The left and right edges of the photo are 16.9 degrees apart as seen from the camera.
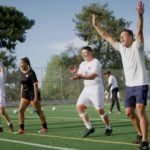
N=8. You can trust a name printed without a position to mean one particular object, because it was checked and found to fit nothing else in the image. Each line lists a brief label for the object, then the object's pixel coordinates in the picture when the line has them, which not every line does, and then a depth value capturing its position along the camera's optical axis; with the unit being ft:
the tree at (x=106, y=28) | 215.92
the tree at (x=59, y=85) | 138.00
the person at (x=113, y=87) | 72.43
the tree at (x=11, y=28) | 155.84
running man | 36.86
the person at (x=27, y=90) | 42.27
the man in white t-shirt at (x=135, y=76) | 27.55
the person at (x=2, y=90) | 45.50
